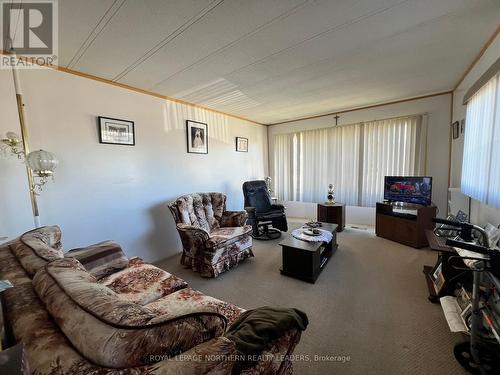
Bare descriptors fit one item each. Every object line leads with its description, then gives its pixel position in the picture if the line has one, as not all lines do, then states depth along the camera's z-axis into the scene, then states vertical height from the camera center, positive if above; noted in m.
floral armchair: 2.54 -0.87
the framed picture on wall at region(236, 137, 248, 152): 4.48 +0.53
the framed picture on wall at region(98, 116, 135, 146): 2.50 +0.50
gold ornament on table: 4.19 -0.58
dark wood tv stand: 3.16 -0.90
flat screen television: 3.21 -0.39
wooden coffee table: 2.35 -1.06
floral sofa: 0.59 -0.51
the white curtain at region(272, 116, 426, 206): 3.77 +0.16
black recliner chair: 3.74 -0.82
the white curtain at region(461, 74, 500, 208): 1.71 +0.18
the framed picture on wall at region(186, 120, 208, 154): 3.45 +0.56
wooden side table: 3.96 -0.90
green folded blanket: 0.77 -0.66
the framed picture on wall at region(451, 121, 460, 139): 2.99 +0.52
